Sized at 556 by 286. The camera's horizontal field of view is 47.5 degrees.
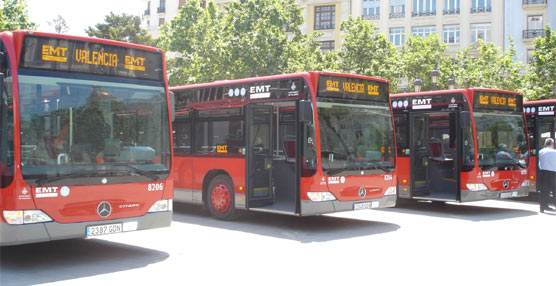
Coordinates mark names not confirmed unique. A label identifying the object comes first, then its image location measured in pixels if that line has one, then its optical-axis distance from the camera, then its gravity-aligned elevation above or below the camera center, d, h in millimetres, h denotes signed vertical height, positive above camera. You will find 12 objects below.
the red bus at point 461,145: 14820 -26
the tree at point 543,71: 32469 +3845
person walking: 15484 -770
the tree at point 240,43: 34688 +5782
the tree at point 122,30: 54594 +10014
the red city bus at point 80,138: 7922 +78
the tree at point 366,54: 36500 +5241
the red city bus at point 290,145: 11820 -22
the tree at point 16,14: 30766 +6391
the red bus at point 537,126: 18062 +523
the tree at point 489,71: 35912 +4384
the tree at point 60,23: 57469 +11056
